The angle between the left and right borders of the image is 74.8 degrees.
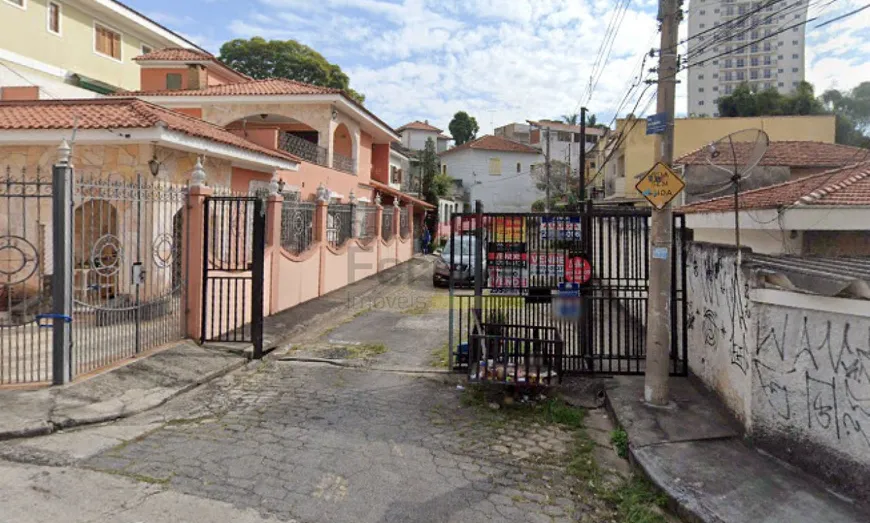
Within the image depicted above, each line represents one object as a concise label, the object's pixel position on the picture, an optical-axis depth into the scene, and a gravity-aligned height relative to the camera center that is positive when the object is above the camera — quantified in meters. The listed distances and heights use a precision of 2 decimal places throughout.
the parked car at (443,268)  18.47 -0.48
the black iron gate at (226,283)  8.59 -0.49
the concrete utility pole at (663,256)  6.27 -0.01
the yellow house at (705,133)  27.44 +6.01
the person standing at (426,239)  33.72 +0.88
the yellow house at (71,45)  18.83 +7.89
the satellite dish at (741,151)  5.98 +1.19
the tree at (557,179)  45.83 +6.35
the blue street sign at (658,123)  6.18 +1.44
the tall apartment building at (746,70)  88.25 +31.91
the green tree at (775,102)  37.65 +11.81
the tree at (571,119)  67.43 +16.13
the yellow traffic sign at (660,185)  6.08 +0.75
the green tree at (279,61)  42.12 +14.42
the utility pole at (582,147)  23.80 +4.59
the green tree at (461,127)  63.56 +14.15
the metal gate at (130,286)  6.86 -0.48
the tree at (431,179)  42.38 +5.68
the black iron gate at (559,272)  7.43 -0.23
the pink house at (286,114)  18.56 +5.14
